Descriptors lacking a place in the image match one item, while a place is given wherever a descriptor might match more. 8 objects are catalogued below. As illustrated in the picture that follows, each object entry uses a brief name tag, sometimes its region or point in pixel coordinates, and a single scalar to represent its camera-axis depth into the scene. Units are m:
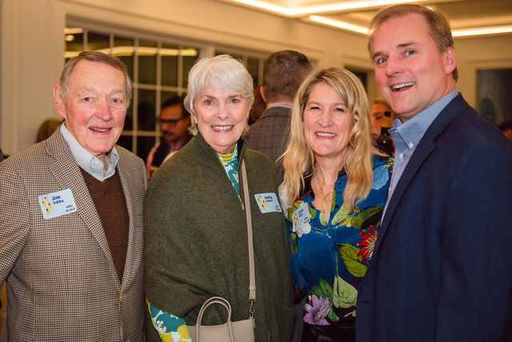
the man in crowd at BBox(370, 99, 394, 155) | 4.84
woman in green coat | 1.93
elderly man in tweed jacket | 1.80
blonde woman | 2.16
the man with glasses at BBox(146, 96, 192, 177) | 4.81
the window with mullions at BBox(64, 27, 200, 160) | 5.84
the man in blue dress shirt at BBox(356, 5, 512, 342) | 1.37
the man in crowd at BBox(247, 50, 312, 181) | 3.41
